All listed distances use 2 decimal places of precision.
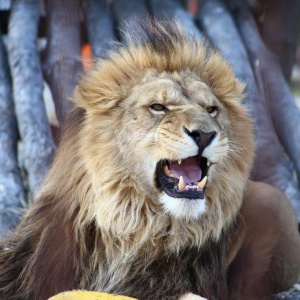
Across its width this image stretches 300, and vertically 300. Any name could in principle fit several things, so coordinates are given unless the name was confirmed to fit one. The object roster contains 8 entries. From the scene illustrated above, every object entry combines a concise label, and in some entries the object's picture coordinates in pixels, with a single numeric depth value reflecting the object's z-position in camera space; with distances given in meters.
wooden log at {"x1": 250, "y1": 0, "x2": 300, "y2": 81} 9.70
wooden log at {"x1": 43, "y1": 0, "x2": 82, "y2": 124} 9.38
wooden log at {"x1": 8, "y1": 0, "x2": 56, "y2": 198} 9.42
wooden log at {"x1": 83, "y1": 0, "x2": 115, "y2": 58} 10.15
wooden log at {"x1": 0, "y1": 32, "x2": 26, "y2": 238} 8.91
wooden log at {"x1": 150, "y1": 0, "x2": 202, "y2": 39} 10.41
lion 6.72
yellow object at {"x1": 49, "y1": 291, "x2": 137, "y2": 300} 6.07
